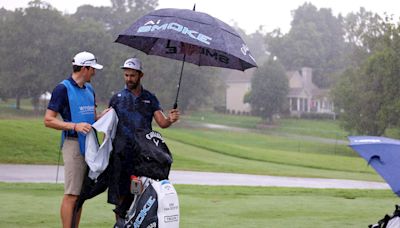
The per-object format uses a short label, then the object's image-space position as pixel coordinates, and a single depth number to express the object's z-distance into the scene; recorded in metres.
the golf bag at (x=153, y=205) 6.09
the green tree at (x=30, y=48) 45.00
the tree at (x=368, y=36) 50.83
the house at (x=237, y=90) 79.94
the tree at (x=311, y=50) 87.00
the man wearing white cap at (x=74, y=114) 6.37
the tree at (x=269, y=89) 68.44
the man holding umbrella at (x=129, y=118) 6.23
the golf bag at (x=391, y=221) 5.42
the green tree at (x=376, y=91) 45.00
